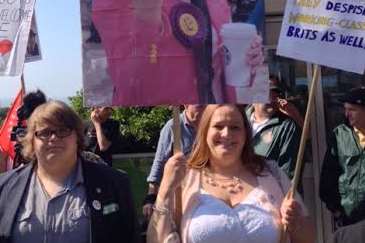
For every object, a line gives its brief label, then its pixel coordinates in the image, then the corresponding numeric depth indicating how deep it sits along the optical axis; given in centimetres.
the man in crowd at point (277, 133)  513
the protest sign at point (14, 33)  554
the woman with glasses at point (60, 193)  330
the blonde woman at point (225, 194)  334
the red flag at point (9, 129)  596
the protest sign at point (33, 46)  620
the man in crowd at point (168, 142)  495
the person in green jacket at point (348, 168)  468
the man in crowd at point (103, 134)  597
